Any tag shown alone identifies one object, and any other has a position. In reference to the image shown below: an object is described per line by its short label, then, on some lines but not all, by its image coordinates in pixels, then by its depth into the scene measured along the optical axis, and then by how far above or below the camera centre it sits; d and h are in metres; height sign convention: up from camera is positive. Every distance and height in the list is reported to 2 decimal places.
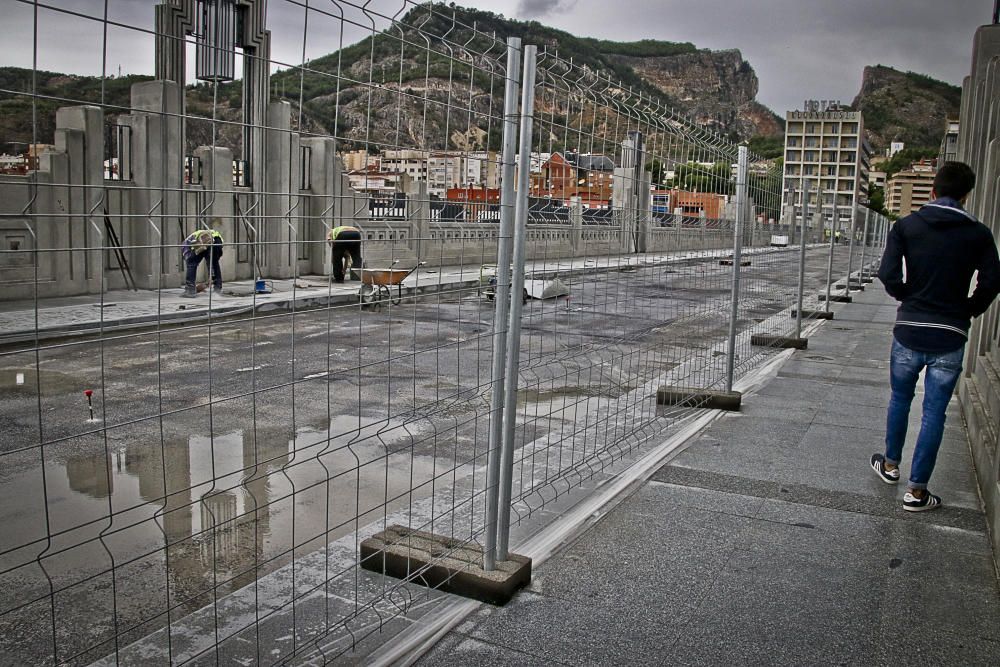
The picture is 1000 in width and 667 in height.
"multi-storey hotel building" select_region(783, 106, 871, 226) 168.88 +20.50
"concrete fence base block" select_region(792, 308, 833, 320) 17.56 -1.28
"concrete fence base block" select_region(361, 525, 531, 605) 4.03 -1.53
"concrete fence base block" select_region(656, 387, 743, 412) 8.33 -1.43
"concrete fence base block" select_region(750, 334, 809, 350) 12.90 -1.35
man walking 5.33 -0.20
